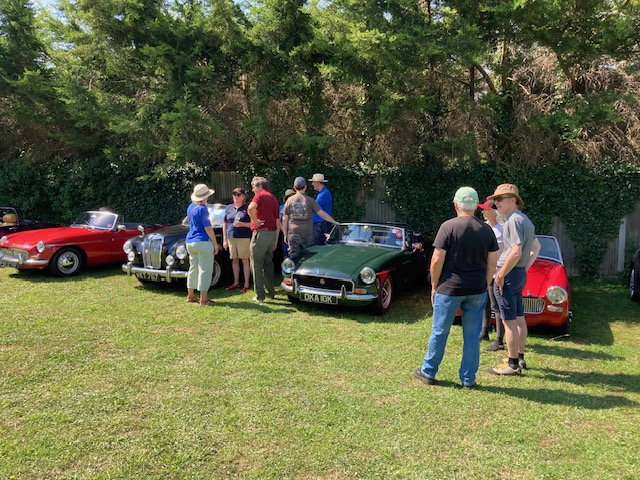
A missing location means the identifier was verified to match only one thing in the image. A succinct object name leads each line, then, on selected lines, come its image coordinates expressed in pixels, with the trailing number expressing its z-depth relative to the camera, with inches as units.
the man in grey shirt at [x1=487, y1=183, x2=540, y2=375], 186.1
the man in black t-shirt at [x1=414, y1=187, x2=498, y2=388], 168.6
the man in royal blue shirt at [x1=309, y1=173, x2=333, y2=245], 351.9
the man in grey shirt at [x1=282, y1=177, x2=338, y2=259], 314.3
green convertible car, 268.2
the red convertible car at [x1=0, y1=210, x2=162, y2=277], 363.6
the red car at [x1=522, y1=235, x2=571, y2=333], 234.5
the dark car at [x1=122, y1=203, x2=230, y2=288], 322.0
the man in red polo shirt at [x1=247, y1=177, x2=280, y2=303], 297.3
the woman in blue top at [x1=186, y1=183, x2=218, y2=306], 289.0
